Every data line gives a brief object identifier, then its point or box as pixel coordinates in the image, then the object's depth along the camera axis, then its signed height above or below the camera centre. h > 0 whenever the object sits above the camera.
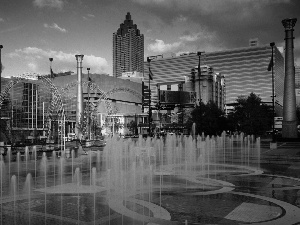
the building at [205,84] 161.62 +18.38
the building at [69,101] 71.94 +7.98
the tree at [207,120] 51.50 +0.26
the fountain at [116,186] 9.87 -2.74
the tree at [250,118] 52.24 +0.54
